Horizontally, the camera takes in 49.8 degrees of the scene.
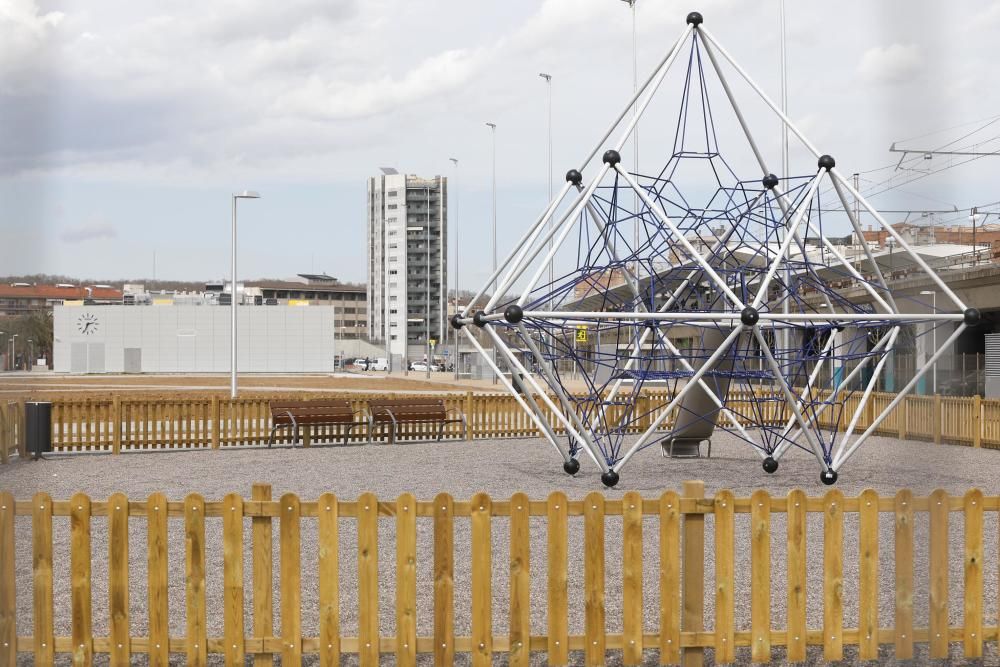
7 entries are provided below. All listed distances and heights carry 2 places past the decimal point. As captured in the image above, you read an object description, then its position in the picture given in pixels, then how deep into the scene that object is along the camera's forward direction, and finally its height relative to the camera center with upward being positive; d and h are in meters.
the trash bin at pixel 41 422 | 15.59 -1.26
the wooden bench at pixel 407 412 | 21.52 -1.53
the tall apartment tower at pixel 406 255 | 142.12 +11.17
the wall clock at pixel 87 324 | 94.62 +1.27
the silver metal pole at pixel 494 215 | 66.72 +7.63
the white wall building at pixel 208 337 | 95.44 +0.09
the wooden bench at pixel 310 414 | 20.52 -1.48
